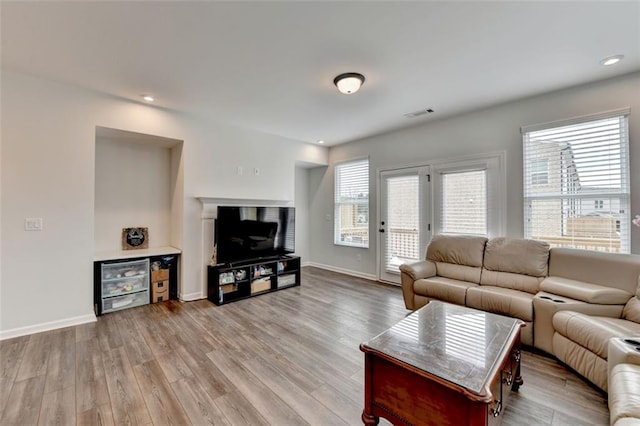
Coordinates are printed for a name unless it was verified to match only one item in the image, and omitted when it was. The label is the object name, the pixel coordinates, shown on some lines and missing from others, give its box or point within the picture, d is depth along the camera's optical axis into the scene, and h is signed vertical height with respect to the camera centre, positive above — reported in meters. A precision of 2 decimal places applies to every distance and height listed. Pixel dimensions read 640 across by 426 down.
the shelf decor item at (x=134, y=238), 4.01 -0.34
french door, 4.43 -0.05
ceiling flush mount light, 2.77 +1.38
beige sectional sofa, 2.05 -0.76
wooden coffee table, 1.24 -0.78
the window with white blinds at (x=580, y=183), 2.88 +0.36
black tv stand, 3.85 -0.96
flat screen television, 3.94 -0.27
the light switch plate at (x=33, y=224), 2.85 -0.09
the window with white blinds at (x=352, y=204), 5.32 +0.23
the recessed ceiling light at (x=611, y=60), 2.52 +1.46
